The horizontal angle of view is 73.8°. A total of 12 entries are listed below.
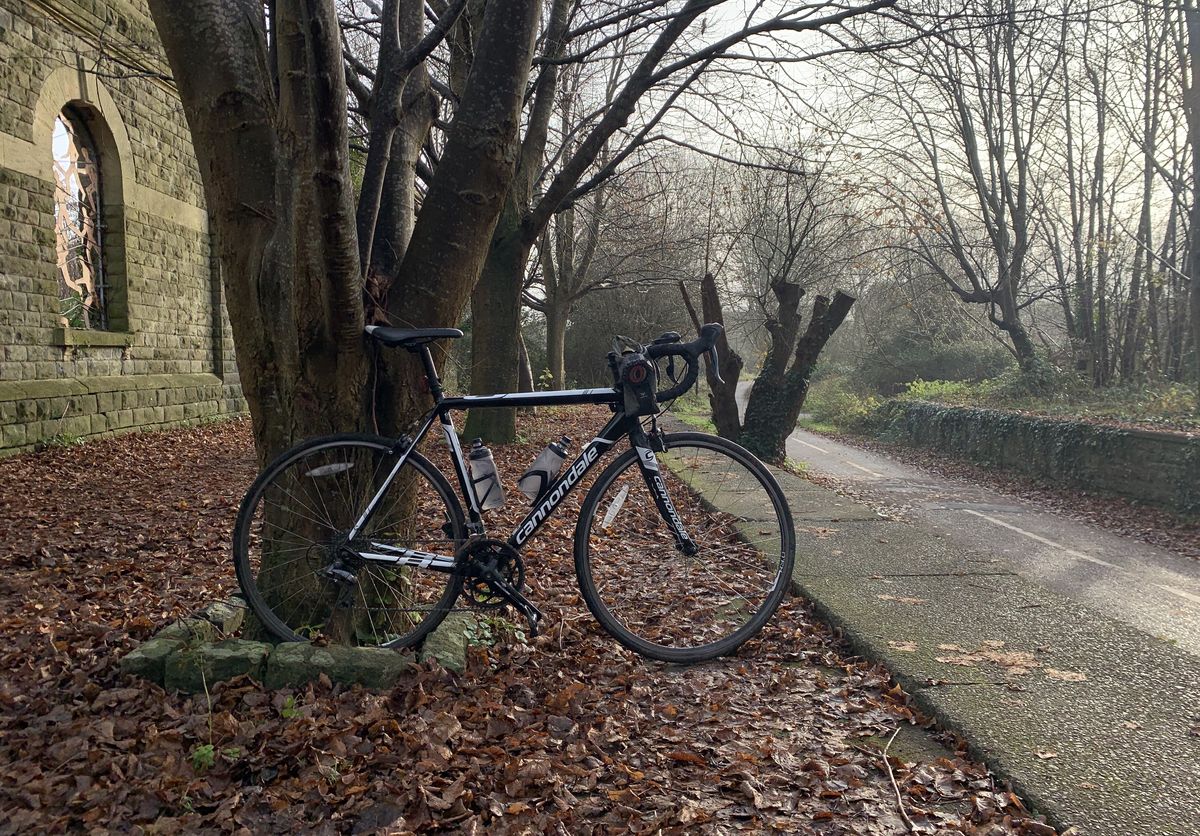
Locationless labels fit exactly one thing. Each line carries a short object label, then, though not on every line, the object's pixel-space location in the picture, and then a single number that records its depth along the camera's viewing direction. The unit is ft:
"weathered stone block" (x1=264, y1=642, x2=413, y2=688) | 9.00
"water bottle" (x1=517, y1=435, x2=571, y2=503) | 10.52
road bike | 10.07
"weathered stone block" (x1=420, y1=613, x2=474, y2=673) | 9.59
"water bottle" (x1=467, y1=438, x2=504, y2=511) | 10.32
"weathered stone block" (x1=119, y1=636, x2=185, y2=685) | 9.16
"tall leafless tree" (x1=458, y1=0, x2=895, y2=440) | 28.60
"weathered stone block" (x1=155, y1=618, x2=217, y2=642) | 9.81
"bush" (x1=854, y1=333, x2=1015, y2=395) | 81.30
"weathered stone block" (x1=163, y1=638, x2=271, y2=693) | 8.96
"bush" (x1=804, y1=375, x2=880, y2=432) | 74.64
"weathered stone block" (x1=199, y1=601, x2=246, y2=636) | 10.61
